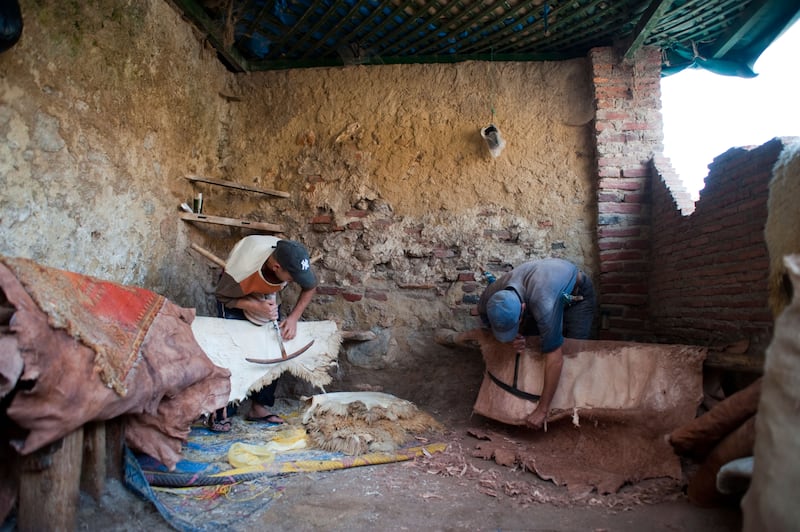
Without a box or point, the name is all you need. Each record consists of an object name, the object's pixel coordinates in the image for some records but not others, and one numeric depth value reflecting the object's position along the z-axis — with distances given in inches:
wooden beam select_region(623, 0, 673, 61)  116.7
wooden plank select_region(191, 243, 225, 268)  139.8
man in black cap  123.0
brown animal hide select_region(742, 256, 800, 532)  36.3
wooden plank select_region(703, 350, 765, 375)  89.6
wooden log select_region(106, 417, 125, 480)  76.5
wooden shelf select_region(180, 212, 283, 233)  148.3
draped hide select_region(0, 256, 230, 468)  55.4
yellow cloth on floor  98.3
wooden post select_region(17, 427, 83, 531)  62.1
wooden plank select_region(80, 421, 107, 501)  71.8
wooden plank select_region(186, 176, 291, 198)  154.0
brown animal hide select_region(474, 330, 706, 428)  100.1
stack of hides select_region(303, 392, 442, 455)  107.7
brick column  137.5
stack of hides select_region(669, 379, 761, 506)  57.9
